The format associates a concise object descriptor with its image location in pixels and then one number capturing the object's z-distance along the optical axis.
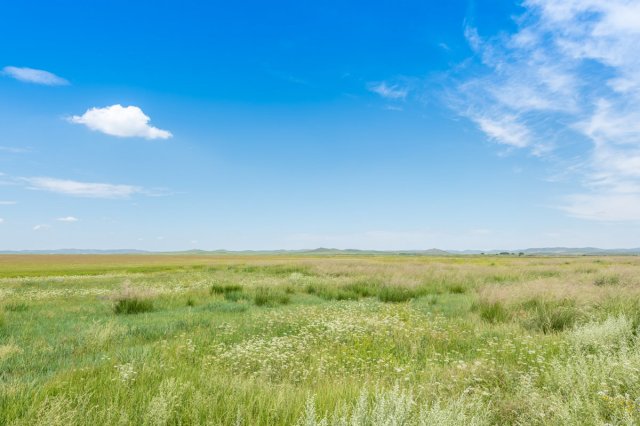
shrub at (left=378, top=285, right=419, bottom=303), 14.95
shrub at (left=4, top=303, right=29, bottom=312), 12.15
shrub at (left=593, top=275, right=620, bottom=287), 16.99
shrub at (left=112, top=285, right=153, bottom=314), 11.93
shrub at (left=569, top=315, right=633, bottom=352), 5.94
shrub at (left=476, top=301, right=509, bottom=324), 9.48
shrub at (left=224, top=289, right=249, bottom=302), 14.57
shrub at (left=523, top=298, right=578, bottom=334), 8.36
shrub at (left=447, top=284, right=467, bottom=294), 17.45
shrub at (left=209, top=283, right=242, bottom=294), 16.55
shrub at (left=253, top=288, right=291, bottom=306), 13.51
